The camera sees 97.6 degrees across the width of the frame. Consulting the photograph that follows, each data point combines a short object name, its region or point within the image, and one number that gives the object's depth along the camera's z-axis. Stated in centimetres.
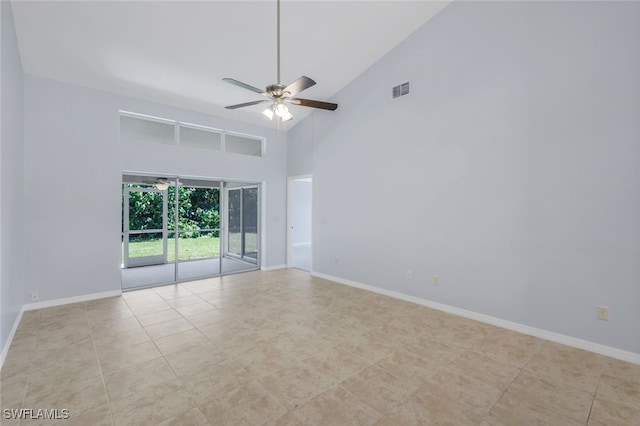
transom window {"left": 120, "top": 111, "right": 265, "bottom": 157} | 506
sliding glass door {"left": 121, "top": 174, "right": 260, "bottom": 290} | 592
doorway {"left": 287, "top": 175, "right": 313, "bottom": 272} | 1057
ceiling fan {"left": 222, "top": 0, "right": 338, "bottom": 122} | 312
